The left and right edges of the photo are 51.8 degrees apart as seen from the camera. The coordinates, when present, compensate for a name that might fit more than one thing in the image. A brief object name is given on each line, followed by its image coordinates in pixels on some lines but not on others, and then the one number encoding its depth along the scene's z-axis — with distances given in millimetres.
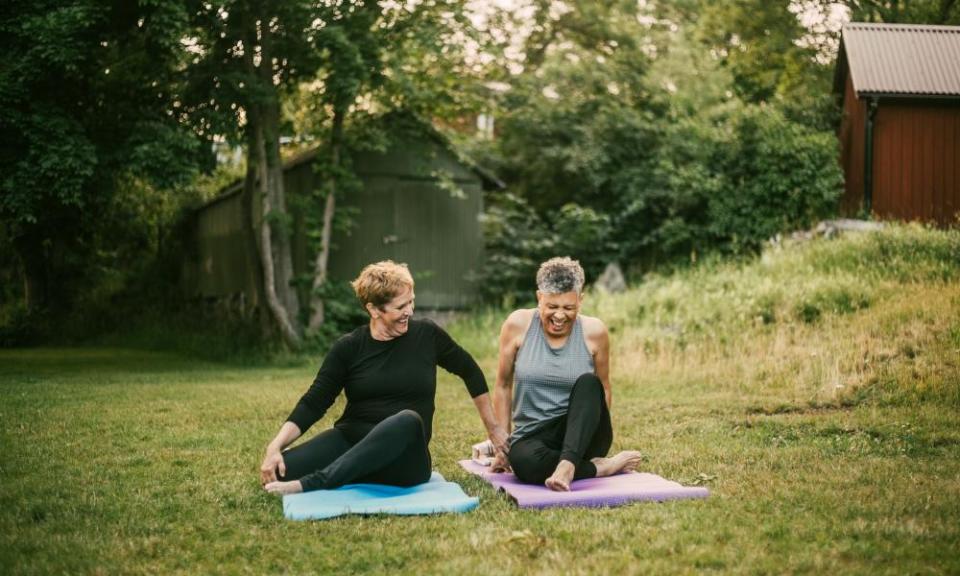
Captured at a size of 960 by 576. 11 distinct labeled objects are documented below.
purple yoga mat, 5539
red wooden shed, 18984
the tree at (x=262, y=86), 16719
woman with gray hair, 5965
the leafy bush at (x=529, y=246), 21094
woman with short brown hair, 5719
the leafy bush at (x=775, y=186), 18844
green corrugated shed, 20453
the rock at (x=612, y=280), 19859
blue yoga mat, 5289
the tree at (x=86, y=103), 14719
